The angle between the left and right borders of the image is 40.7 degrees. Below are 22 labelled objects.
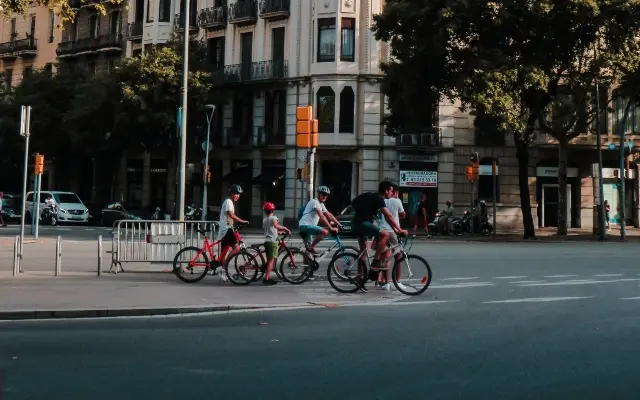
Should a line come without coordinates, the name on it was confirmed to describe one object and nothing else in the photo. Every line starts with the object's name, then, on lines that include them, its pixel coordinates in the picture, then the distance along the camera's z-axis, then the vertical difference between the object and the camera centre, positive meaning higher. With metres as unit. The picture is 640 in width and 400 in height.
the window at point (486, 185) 43.25 +2.43
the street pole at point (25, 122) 21.38 +2.52
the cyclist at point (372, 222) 14.06 +0.14
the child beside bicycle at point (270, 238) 15.33 -0.17
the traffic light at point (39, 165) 29.23 +2.03
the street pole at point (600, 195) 34.94 +1.69
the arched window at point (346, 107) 42.66 +6.09
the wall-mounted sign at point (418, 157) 42.56 +3.67
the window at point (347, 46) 42.72 +9.12
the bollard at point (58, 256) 16.33 -0.60
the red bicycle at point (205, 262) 15.59 -0.65
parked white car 45.41 +0.95
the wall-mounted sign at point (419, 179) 42.56 +2.63
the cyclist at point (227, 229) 15.76 -0.03
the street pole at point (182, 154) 20.52 +1.73
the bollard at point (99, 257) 16.44 -0.62
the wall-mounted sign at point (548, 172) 44.09 +3.22
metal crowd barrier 17.08 -0.28
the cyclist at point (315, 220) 16.05 +0.18
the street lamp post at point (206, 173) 36.71 +2.37
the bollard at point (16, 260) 16.19 -0.69
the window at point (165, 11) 50.84 +12.72
